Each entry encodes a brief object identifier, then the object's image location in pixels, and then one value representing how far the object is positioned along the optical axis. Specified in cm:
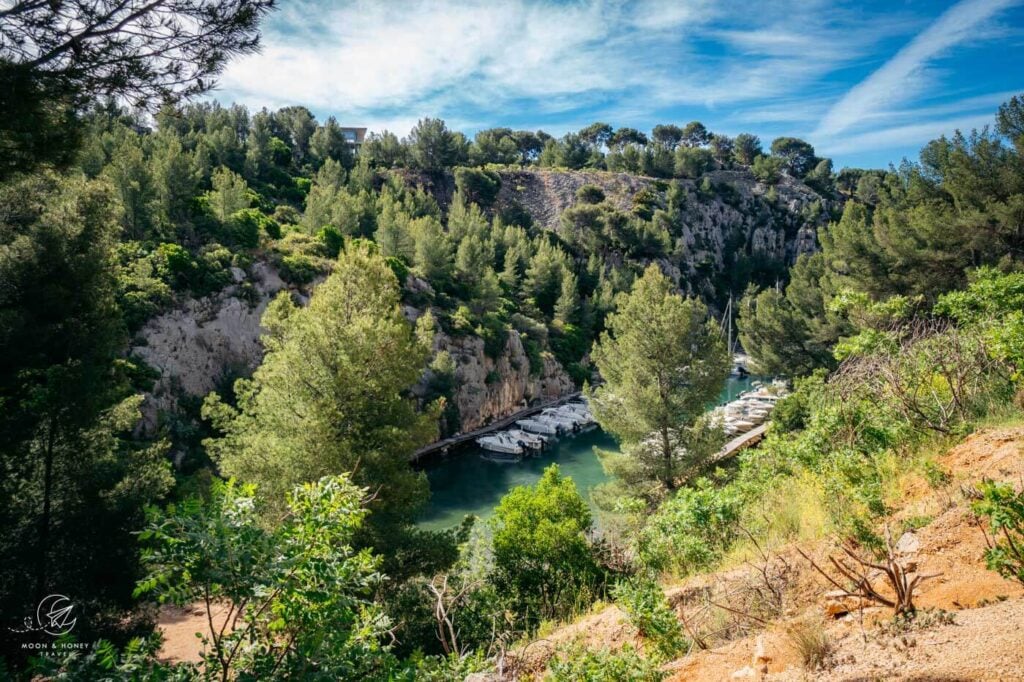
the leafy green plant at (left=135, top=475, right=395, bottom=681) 361
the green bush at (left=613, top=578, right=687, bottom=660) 550
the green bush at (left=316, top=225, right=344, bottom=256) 3556
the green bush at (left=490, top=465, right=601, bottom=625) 1223
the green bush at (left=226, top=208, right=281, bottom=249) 3138
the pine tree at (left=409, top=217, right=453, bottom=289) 4175
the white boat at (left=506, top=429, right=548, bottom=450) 3253
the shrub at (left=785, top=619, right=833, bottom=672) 409
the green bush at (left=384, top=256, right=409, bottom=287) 3642
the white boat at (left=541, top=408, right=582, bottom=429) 3672
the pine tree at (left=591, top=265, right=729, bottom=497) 1585
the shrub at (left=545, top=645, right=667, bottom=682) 443
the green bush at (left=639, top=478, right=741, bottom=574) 812
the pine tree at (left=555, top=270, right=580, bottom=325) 5041
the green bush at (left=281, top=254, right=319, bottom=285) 3141
